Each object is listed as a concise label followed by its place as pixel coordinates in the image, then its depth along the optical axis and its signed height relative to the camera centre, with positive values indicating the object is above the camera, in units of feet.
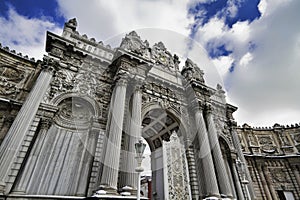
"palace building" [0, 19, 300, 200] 24.97 +14.22
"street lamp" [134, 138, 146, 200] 18.10 +5.05
